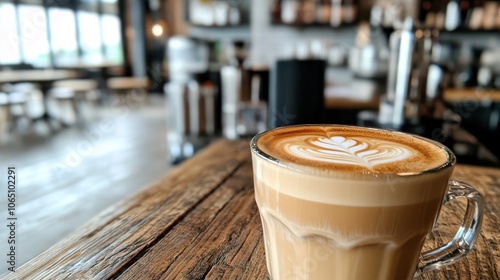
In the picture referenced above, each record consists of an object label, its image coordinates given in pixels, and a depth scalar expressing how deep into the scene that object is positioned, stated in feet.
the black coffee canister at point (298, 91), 4.62
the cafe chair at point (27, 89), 22.70
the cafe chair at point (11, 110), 19.30
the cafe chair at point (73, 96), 23.09
